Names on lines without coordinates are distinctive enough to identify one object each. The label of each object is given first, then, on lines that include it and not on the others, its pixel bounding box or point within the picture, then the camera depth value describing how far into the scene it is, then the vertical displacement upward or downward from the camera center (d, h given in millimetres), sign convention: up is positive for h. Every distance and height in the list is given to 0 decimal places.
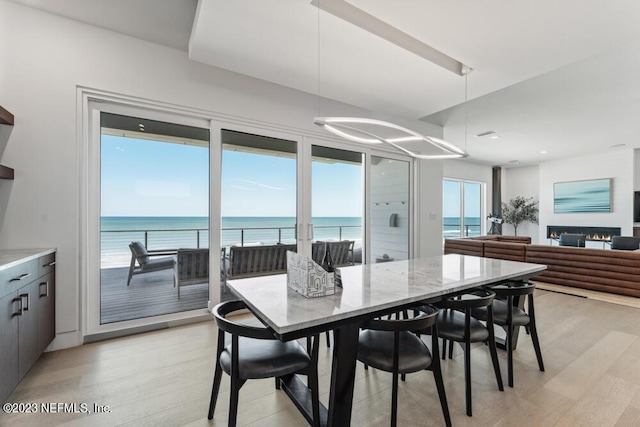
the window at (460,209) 9156 +169
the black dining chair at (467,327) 1800 -789
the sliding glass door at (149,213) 2898 +8
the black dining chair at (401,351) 1488 -788
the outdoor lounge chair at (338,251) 4148 -553
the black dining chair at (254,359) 1418 -772
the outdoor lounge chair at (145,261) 3156 -545
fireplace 7559 -471
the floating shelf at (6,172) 2213 +325
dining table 1371 -475
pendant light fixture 2184 +1573
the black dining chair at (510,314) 2078 -786
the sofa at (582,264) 4148 -788
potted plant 9523 +112
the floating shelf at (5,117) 2215 +758
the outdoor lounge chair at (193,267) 3305 -607
